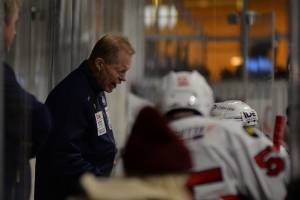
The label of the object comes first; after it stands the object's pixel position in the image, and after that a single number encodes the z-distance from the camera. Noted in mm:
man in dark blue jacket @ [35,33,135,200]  6805
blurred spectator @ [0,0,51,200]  5785
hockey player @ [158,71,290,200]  4660
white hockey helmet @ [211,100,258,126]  8617
